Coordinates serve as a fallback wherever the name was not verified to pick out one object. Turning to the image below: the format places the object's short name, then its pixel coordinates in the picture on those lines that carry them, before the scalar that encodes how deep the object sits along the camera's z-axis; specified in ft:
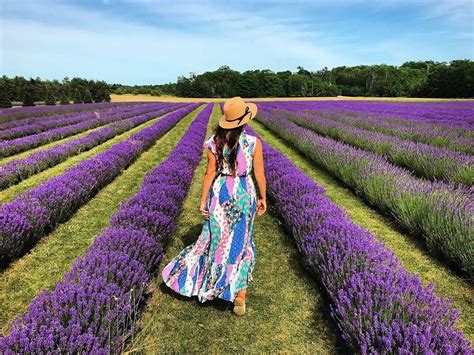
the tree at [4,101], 126.12
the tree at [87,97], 163.73
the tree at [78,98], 159.12
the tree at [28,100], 133.51
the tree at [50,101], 142.35
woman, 9.07
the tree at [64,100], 152.05
